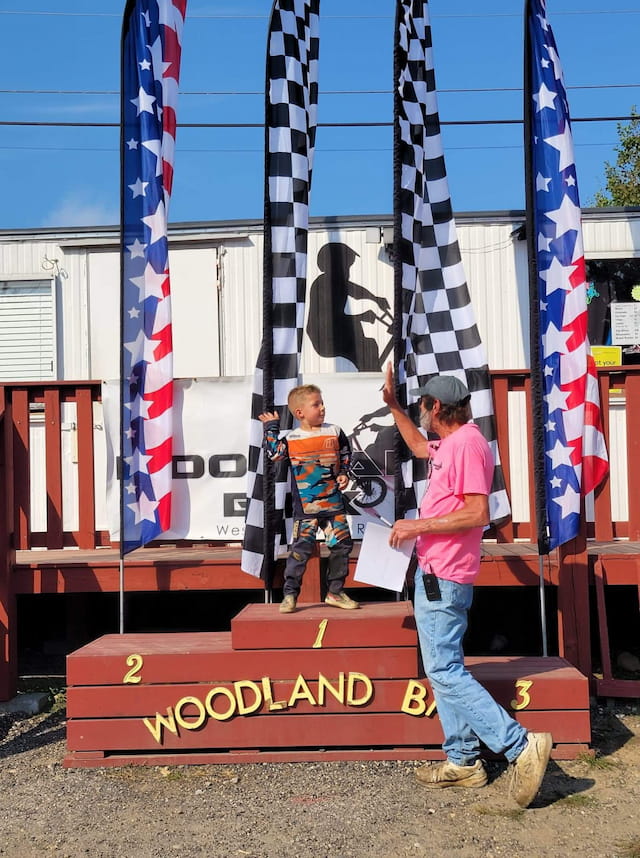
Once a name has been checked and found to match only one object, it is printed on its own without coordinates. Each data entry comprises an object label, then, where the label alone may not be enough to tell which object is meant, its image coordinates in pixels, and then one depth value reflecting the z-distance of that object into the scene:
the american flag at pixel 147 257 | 5.60
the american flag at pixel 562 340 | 5.43
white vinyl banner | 6.34
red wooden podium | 4.75
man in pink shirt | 4.04
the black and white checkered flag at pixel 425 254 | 5.73
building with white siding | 8.63
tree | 25.20
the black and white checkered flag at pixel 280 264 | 5.61
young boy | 5.11
